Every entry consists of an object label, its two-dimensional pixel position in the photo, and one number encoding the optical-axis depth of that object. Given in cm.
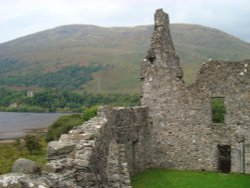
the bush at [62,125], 3994
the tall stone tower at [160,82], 1531
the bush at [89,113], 3960
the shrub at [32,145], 3663
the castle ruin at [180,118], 1425
